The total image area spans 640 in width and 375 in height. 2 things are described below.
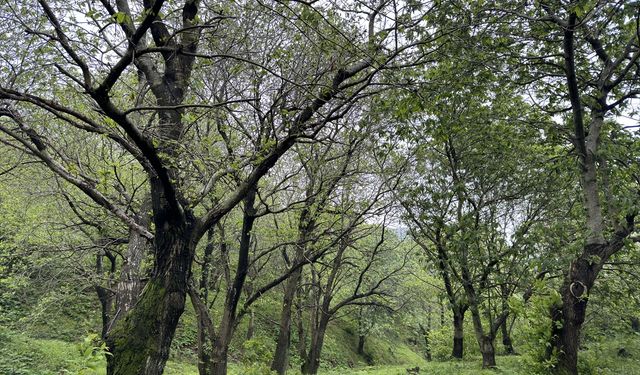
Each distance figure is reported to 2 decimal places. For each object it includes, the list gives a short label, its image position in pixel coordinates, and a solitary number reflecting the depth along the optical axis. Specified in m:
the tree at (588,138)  6.89
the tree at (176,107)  4.50
